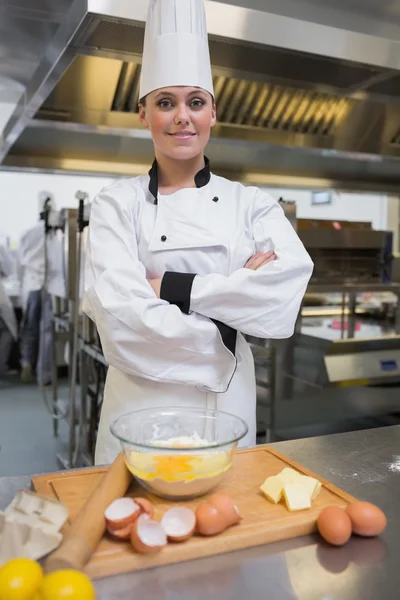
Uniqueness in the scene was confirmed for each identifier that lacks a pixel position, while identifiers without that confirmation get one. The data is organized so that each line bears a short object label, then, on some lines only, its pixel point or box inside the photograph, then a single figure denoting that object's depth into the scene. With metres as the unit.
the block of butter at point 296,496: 0.81
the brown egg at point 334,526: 0.74
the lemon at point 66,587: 0.55
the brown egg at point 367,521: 0.76
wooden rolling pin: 0.64
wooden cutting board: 0.70
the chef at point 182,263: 1.19
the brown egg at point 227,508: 0.75
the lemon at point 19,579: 0.56
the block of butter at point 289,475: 0.86
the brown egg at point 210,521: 0.74
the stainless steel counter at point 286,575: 0.65
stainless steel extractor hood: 1.74
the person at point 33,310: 4.84
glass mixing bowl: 0.80
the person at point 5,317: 4.39
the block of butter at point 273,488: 0.84
